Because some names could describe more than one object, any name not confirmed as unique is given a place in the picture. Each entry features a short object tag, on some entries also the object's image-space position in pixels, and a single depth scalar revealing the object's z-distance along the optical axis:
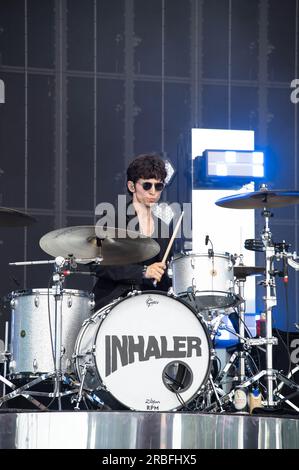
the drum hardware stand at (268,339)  11.29
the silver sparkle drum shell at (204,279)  10.91
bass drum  9.33
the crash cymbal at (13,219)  10.21
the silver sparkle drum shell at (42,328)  11.01
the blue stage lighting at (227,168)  14.77
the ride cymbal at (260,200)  11.32
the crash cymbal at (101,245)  10.16
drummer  10.75
